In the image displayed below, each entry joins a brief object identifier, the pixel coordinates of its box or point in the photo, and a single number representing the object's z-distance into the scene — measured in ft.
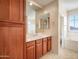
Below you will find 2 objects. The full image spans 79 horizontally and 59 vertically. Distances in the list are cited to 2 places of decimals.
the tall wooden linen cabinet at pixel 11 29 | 3.05
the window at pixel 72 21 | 10.21
